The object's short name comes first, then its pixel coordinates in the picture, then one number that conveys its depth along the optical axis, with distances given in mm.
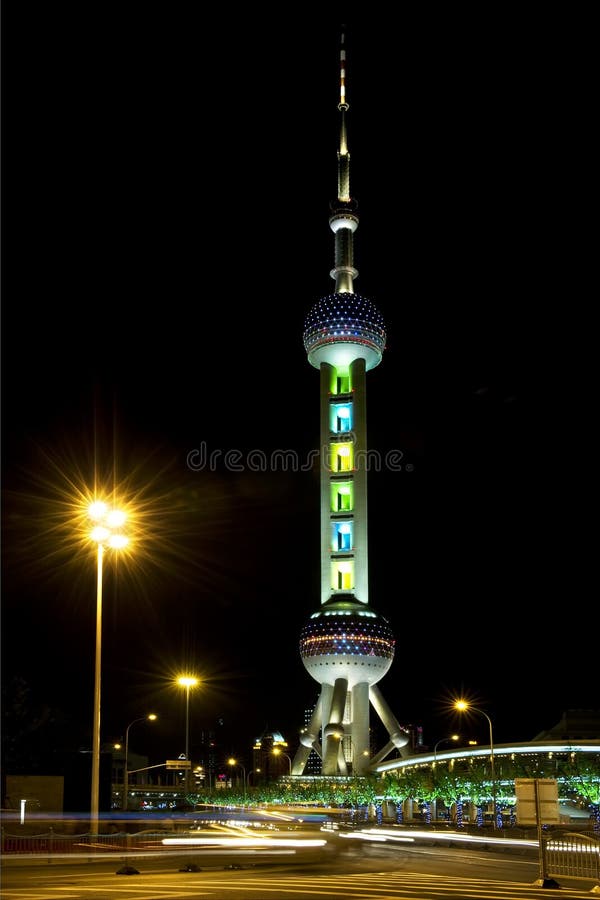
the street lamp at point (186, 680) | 55444
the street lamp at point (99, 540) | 26094
